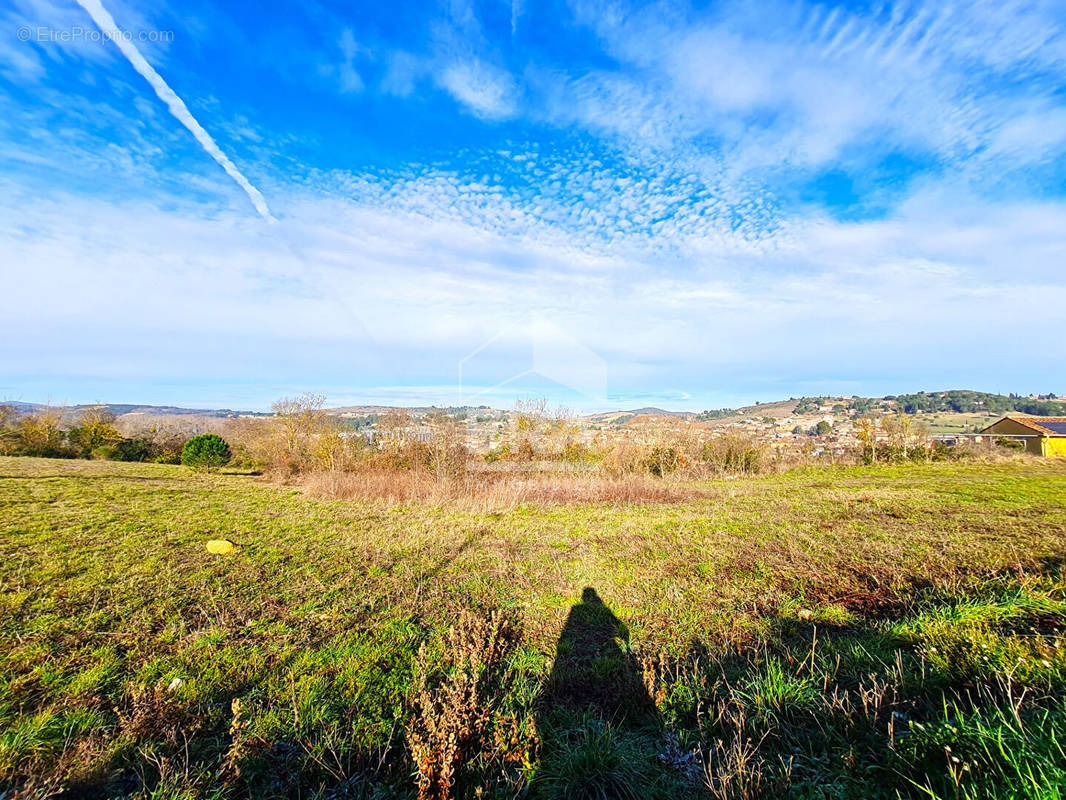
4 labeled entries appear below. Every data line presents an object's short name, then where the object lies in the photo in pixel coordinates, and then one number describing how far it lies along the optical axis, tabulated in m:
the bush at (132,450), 21.50
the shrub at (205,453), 18.33
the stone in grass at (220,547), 5.90
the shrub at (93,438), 21.36
